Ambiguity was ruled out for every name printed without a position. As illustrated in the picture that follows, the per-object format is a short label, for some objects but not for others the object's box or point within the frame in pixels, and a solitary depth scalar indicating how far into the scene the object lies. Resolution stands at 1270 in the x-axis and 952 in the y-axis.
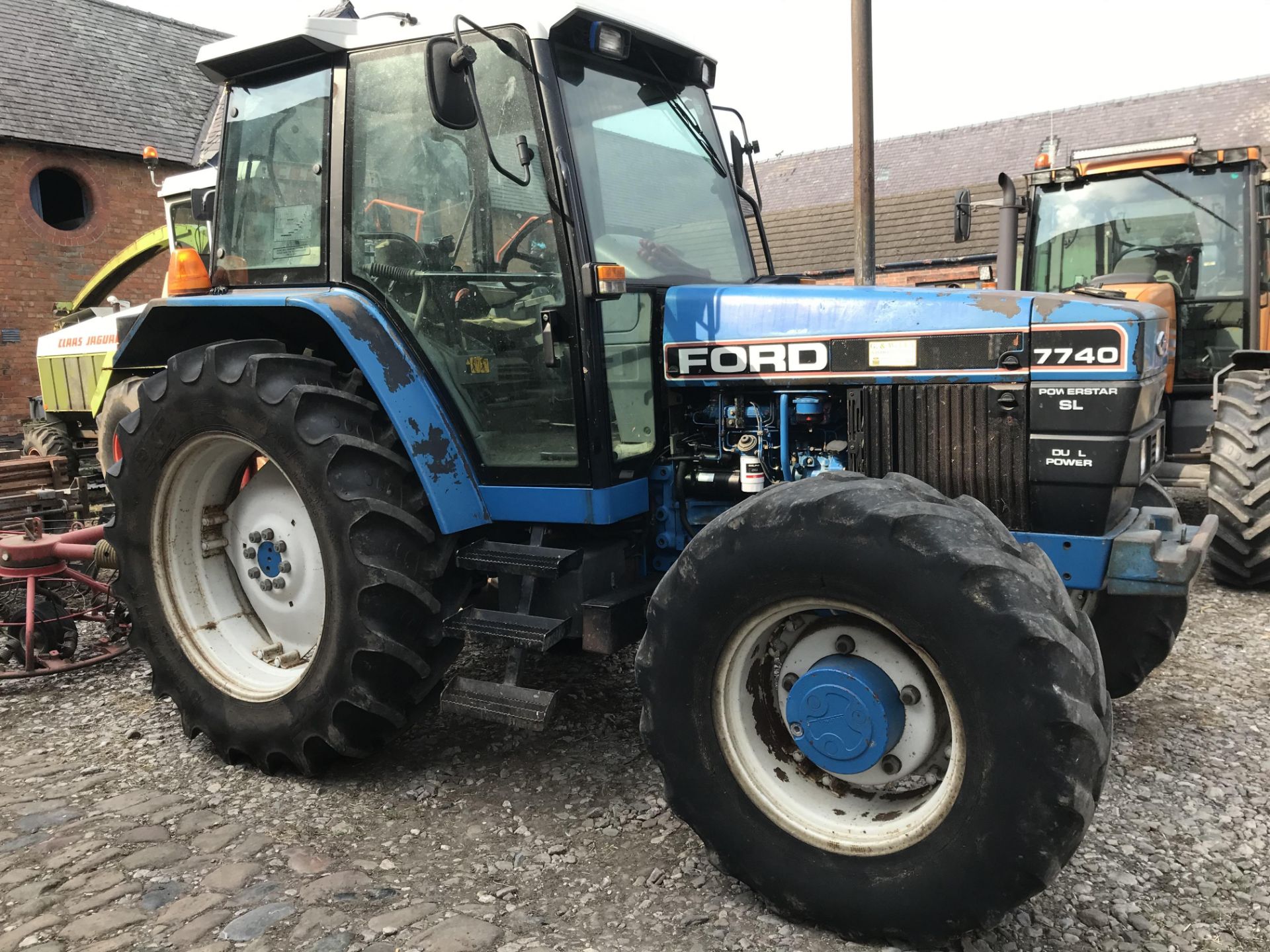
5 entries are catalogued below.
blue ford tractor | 2.16
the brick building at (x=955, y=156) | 17.03
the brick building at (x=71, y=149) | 15.02
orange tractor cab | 6.13
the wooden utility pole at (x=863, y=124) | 8.19
